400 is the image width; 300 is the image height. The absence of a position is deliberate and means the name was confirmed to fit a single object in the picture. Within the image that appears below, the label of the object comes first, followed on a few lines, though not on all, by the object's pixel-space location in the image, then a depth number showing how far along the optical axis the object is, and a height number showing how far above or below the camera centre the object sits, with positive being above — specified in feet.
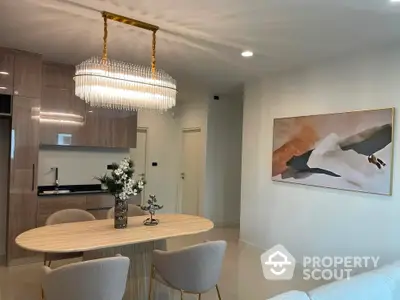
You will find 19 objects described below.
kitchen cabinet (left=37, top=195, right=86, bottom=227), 14.55 -2.42
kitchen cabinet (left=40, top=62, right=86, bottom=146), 15.35 +2.03
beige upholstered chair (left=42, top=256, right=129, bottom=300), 6.82 -2.70
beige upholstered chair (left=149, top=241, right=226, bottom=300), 8.36 -2.86
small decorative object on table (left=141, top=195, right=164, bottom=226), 10.55 -1.75
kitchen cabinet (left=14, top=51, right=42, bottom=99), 13.70 +3.20
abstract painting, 11.64 +0.39
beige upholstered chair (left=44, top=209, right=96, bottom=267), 10.94 -2.30
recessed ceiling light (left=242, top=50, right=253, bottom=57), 12.72 +4.07
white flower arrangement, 9.73 -0.88
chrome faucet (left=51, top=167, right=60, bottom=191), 16.63 -1.52
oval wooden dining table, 7.94 -2.24
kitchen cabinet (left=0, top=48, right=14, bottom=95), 13.35 +3.19
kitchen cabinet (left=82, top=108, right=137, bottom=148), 16.81 +1.29
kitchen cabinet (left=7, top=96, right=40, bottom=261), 13.61 -0.85
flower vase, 9.89 -1.80
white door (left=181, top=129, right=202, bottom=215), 23.57 -1.12
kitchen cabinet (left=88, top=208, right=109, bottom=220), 16.15 -2.98
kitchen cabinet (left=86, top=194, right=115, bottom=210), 15.94 -2.41
